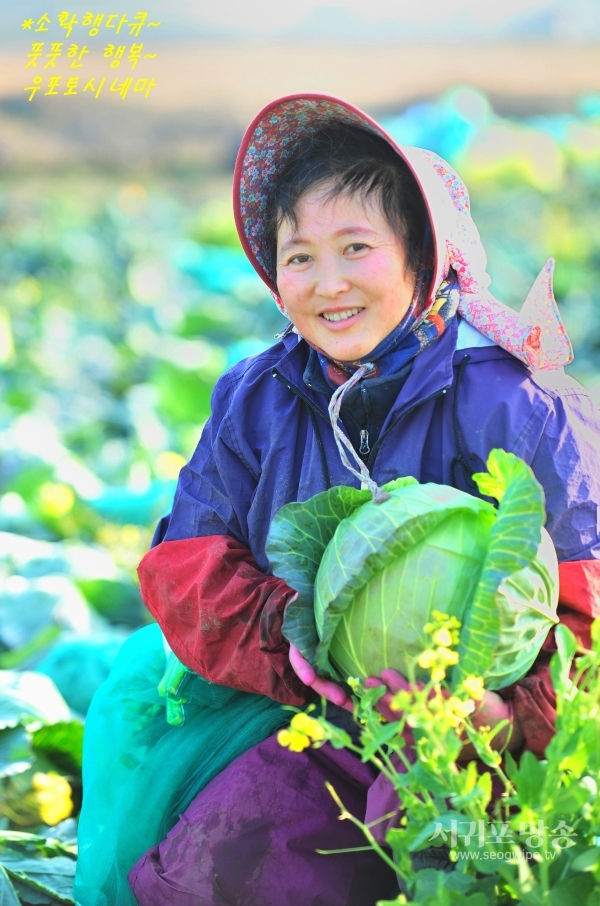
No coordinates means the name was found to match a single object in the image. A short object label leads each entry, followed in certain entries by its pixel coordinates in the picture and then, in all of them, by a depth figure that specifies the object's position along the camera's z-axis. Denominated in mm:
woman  4307
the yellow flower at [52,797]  4548
